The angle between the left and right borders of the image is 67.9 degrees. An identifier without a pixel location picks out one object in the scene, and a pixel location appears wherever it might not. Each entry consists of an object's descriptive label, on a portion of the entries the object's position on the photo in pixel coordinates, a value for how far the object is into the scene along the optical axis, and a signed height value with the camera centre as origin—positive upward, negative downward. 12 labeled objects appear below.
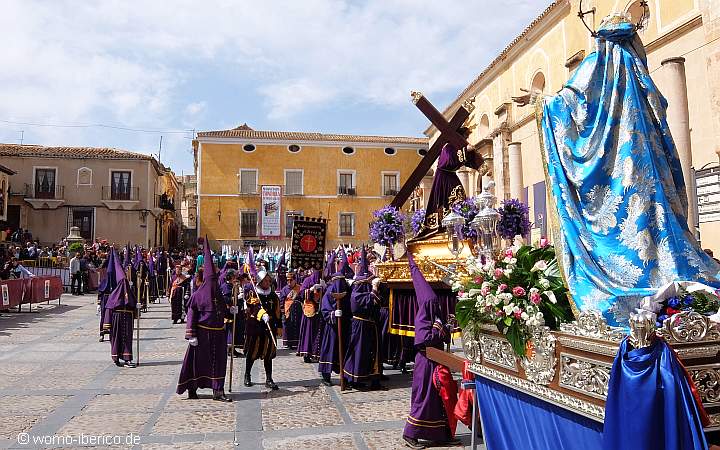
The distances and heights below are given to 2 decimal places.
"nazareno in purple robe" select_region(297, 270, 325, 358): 10.02 -1.22
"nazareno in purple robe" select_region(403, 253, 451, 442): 5.29 -1.20
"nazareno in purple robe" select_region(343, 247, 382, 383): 7.82 -1.06
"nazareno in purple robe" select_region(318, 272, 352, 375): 8.30 -0.88
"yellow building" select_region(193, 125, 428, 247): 41.72 +7.08
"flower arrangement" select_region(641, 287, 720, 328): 2.50 -0.21
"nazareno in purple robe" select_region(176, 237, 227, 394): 7.45 -0.99
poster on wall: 41.47 +4.25
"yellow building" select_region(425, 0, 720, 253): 11.73 +5.71
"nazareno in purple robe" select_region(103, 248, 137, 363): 9.72 -0.88
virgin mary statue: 2.94 +0.46
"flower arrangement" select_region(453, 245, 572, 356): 3.26 -0.20
